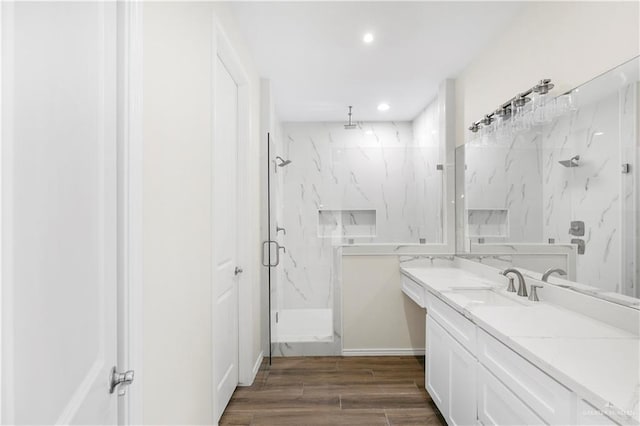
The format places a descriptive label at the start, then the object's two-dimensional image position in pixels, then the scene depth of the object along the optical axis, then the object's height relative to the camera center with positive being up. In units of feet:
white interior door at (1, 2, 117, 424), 1.69 +0.03
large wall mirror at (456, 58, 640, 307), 4.84 +0.53
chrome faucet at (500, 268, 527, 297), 6.91 -1.34
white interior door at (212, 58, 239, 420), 6.75 -0.48
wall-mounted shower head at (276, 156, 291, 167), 11.65 +1.82
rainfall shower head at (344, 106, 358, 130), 15.13 +3.98
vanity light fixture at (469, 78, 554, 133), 6.64 +2.46
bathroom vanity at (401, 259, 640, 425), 3.29 -1.60
